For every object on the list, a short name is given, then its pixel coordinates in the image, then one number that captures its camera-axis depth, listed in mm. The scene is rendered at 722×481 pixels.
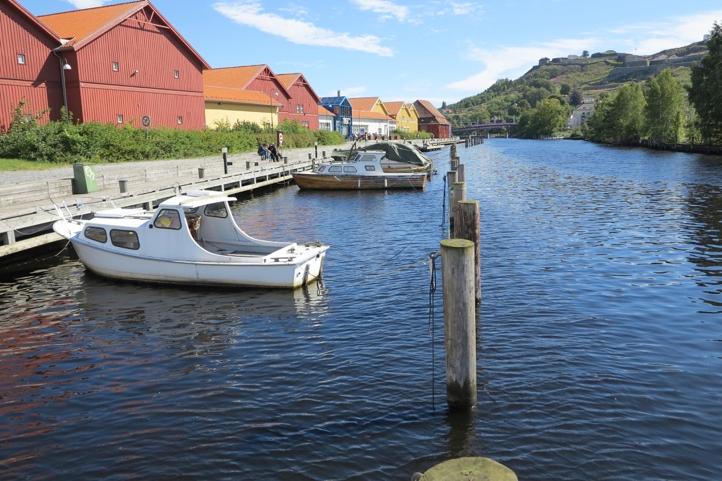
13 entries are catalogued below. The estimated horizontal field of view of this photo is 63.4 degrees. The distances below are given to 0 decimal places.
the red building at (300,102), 77312
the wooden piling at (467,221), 13469
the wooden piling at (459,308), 8305
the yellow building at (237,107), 58406
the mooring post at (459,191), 17639
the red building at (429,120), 158250
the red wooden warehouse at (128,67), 41844
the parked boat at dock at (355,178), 40312
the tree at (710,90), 64562
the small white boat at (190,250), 15703
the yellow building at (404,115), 133250
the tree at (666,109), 82562
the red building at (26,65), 37188
